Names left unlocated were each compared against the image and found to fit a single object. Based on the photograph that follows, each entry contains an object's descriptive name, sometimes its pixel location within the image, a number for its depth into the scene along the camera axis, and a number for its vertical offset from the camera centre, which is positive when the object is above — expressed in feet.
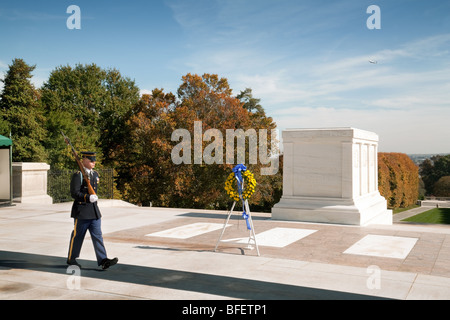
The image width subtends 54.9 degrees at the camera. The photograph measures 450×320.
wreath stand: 28.02 -4.16
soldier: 23.27 -3.17
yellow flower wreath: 28.17 -1.51
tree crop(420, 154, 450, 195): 291.58 -5.33
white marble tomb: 41.55 -1.53
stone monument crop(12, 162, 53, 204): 58.90 -2.69
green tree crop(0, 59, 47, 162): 101.04 +12.48
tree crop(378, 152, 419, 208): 129.90 -5.54
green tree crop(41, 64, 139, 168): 123.54 +17.99
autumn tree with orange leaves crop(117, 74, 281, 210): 105.11 +3.42
